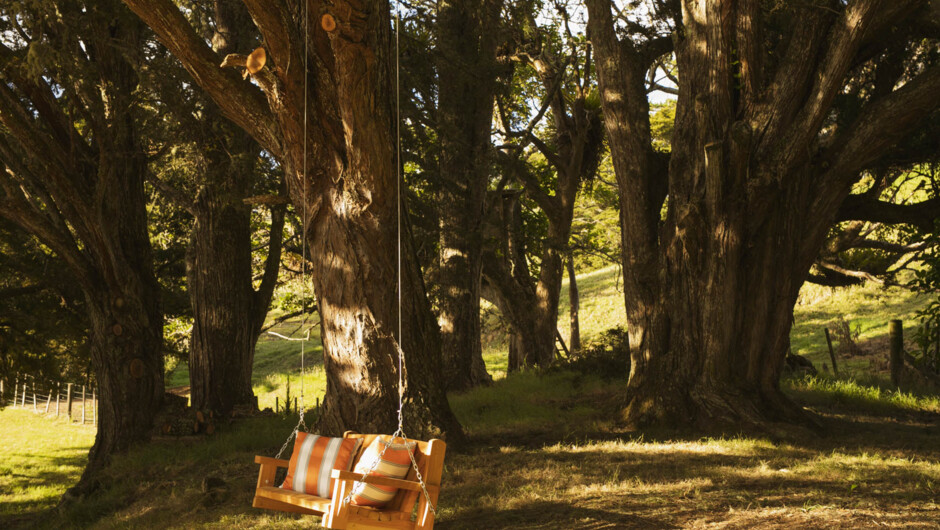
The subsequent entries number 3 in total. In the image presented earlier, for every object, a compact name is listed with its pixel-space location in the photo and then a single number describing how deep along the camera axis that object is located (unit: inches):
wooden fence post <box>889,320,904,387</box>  531.2
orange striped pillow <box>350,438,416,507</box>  211.3
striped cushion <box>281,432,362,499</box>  228.4
